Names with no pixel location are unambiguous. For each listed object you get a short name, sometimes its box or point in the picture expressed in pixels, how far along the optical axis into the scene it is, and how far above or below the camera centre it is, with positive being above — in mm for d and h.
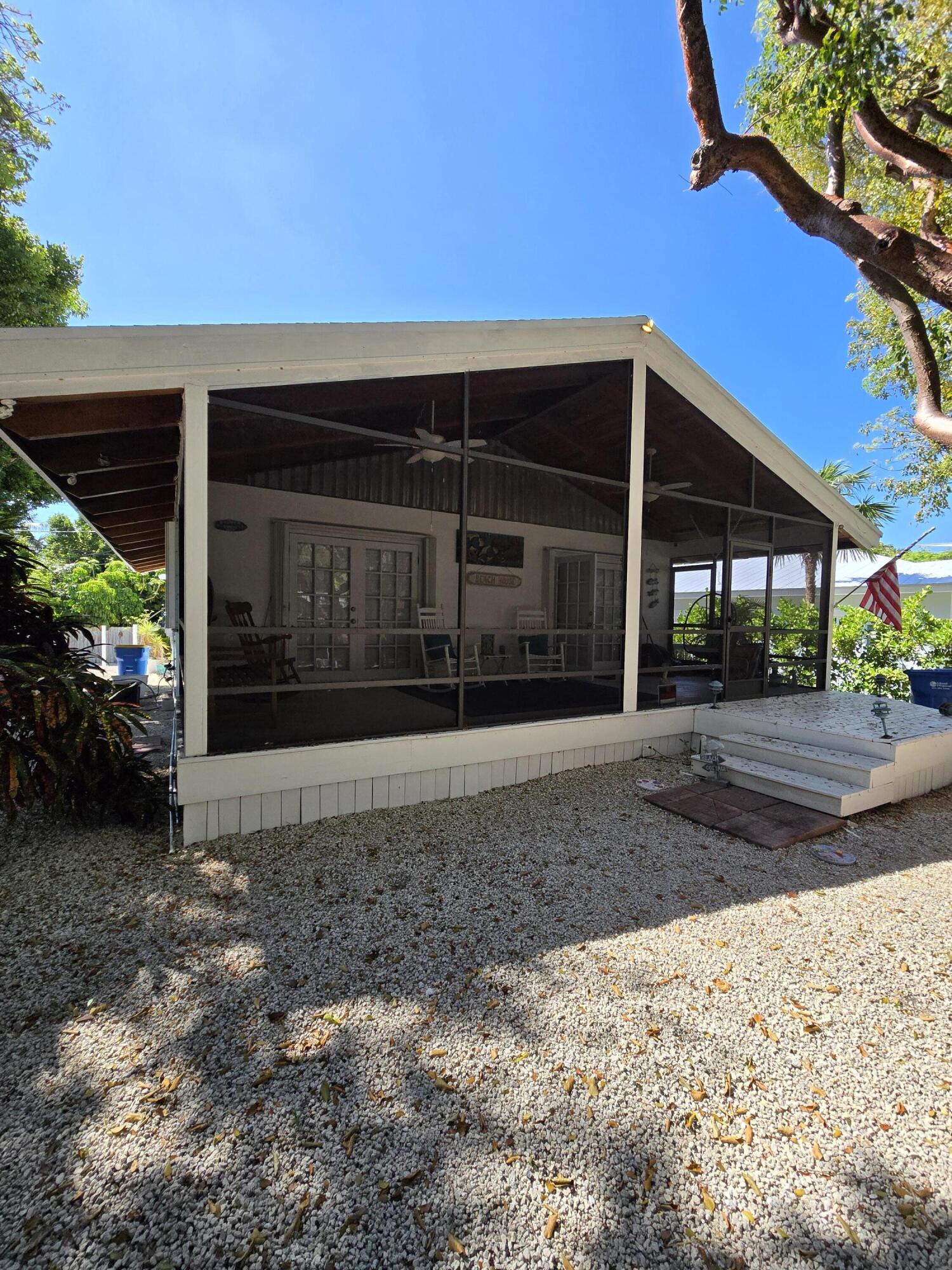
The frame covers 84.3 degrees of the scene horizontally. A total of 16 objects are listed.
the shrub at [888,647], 7625 -197
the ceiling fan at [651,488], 5766 +1578
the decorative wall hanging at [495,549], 7980 +1239
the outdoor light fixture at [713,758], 4477 -1081
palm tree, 12773 +3790
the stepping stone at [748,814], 3521 -1326
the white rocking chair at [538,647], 7639 -261
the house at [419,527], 3143 +1256
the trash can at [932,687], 6141 -621
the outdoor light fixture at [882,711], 4312 -632
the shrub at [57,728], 2914 -606
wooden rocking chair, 5508 -272
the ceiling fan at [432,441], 4141 +1738
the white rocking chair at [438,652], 7031 -324
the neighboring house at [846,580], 12523 +1422
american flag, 5832 +434
